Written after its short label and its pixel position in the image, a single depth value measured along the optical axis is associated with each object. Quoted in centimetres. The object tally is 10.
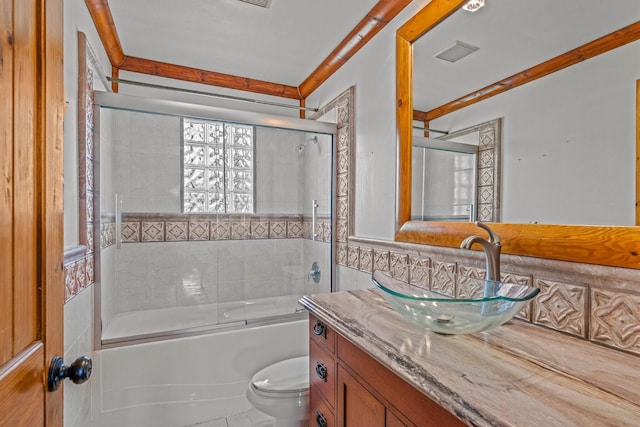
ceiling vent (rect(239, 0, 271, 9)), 173
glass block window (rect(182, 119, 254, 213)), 238
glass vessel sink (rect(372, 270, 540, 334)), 83
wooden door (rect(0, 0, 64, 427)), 54
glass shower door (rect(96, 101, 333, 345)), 213
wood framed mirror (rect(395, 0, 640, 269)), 82
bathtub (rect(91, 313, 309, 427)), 176
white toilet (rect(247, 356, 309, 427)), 156
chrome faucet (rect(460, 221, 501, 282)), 103
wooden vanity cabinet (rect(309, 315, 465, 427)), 73
